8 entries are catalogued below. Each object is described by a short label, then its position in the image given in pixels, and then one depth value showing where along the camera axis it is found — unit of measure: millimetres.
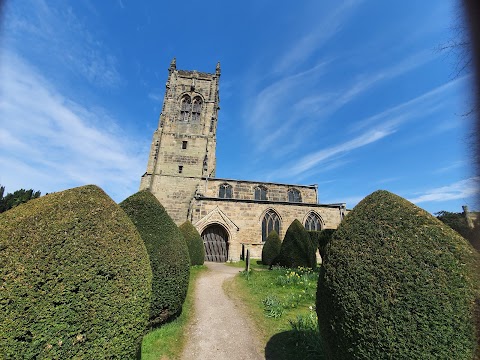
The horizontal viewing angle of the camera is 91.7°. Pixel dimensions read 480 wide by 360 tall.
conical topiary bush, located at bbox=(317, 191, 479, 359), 2568
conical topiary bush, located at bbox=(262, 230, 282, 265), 16953
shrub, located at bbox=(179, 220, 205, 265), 14000
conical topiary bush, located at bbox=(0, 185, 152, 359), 2635
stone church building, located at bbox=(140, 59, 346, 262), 19266
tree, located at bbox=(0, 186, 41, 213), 21050
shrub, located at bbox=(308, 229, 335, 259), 15086
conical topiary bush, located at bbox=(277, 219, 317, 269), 13969
